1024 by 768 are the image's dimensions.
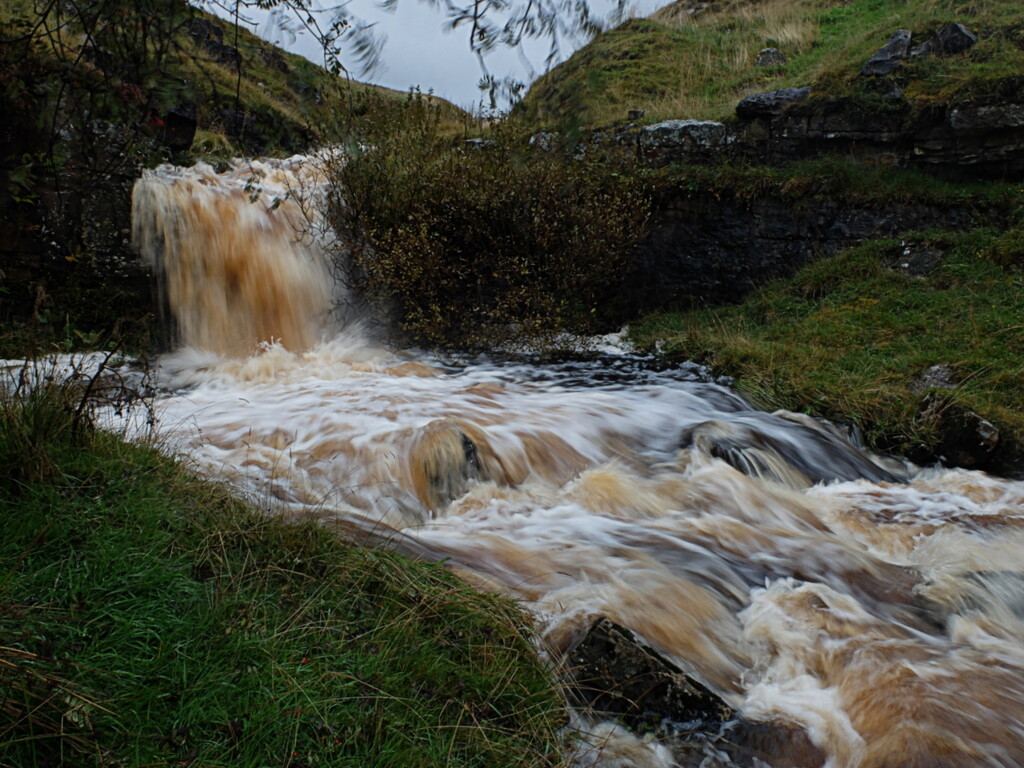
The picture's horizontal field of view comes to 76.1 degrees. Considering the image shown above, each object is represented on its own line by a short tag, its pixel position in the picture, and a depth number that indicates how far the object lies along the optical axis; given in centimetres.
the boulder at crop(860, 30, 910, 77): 1091
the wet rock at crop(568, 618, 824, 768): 247
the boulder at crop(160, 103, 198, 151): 912
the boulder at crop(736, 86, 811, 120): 1089
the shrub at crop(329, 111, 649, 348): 884
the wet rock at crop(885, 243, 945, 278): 908
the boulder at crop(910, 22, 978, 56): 1111
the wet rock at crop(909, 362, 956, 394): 652
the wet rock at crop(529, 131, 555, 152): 972
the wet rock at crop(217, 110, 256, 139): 1223
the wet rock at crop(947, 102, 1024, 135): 957
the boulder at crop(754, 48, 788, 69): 1502
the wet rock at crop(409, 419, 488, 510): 450
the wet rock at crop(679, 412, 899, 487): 530
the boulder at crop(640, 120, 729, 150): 1091
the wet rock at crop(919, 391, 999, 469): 558
